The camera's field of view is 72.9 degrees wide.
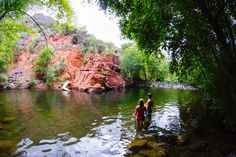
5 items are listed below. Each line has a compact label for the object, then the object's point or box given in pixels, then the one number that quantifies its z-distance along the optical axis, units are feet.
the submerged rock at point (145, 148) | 18.72
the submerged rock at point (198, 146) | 18.34
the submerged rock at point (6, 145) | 20.47
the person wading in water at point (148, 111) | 28.92
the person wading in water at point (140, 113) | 27.02
